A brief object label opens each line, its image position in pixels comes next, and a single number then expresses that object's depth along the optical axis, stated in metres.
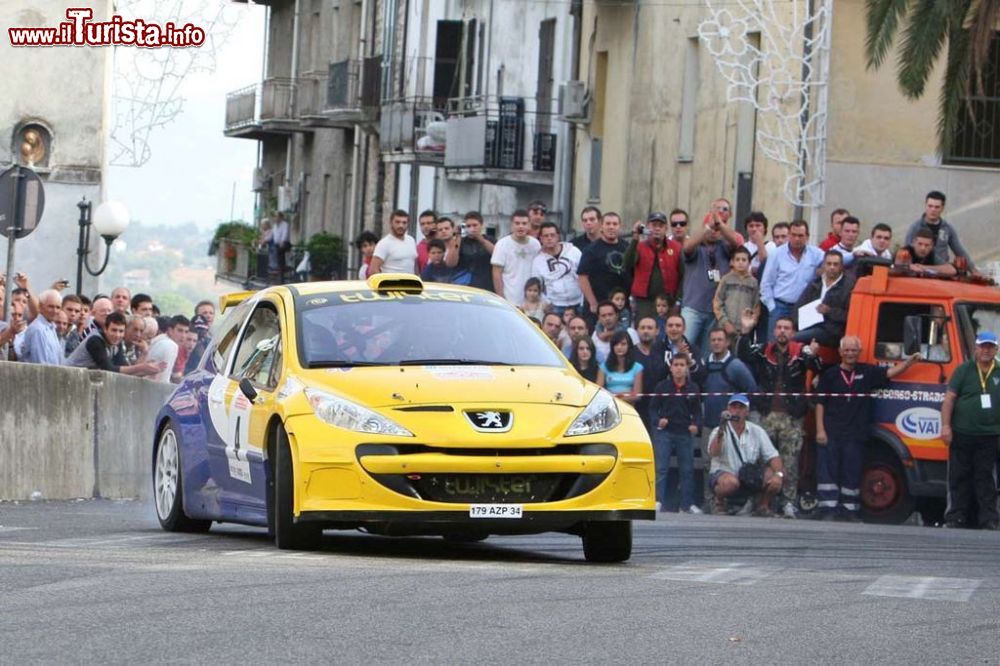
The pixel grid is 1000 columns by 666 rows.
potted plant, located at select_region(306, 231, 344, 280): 57.62
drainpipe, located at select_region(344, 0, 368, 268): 57.59
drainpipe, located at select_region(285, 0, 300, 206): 63.75
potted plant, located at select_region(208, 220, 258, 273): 67.44
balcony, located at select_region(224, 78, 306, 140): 63.62
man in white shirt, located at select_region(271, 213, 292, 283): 60.38
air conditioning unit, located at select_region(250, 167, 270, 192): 70.56
